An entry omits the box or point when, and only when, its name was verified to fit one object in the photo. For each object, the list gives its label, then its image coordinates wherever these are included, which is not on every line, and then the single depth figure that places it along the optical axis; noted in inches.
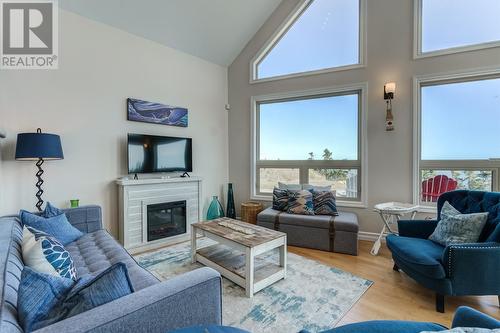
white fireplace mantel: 128.9
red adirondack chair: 131.6
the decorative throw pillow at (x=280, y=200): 151.9
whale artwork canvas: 139.7
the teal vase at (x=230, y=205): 187.3
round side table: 119.2
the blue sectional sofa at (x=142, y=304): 34.3
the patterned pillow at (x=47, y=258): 52.5
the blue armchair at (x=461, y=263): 76.1
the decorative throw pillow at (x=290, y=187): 157.4
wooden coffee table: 89.0
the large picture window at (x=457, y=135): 123.6
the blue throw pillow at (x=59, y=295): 36.2
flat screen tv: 136.3
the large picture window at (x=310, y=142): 155.6
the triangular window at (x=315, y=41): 153.1
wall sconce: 135.9
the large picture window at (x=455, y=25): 122.7
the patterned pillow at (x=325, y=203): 141.4
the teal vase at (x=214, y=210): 179.5
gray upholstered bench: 125.3
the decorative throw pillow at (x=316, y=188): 150.6
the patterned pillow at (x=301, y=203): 143.0
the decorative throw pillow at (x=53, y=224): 84.0
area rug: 73.5
